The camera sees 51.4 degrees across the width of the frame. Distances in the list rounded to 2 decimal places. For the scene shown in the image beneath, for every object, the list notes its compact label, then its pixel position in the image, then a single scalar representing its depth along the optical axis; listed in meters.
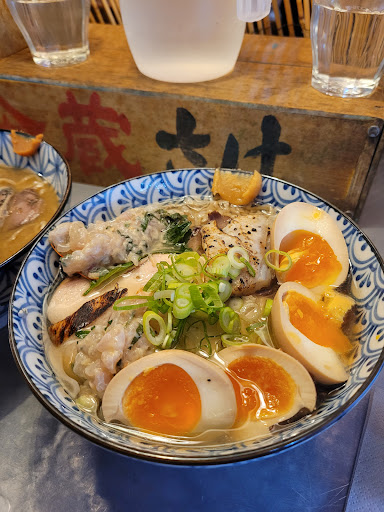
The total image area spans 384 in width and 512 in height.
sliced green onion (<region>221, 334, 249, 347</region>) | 0.20
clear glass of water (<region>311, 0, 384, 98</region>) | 0.28
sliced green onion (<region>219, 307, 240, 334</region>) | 0.20
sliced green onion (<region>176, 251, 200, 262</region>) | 0.23
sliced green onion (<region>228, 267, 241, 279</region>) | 0.22
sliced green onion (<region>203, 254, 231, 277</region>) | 0.22
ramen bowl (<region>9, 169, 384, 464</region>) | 0.15
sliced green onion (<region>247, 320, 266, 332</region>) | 0.21
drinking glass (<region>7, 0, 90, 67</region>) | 0.33
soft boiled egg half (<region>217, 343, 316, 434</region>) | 0.18
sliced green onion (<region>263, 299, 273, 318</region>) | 0.21
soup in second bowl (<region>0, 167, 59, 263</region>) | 0.29
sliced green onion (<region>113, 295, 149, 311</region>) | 0.21
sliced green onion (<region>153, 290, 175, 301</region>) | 0.20
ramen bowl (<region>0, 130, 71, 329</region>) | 0.23
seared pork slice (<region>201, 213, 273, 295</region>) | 0.23
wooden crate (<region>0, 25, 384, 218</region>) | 0.29
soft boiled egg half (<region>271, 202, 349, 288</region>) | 0.23
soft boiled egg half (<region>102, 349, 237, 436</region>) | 0.18
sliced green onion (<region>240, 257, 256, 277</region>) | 0.22
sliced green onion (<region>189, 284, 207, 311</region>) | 0.20
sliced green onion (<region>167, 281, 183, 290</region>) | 0.20
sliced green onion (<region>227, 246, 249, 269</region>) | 0.22
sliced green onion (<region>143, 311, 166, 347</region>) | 0.19
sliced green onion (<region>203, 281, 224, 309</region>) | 0.20
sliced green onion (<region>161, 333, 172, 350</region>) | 0.20
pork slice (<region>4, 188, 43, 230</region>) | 0.30
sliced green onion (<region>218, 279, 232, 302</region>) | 0.21
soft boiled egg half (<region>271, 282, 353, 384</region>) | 0.18
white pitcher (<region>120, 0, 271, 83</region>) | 0.28
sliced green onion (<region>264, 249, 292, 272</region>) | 0.23
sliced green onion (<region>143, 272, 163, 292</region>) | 0.21
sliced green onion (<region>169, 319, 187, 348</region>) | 0.20
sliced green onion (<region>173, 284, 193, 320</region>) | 0.19
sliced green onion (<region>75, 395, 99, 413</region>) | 0.19
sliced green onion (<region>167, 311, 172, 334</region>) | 0.20
